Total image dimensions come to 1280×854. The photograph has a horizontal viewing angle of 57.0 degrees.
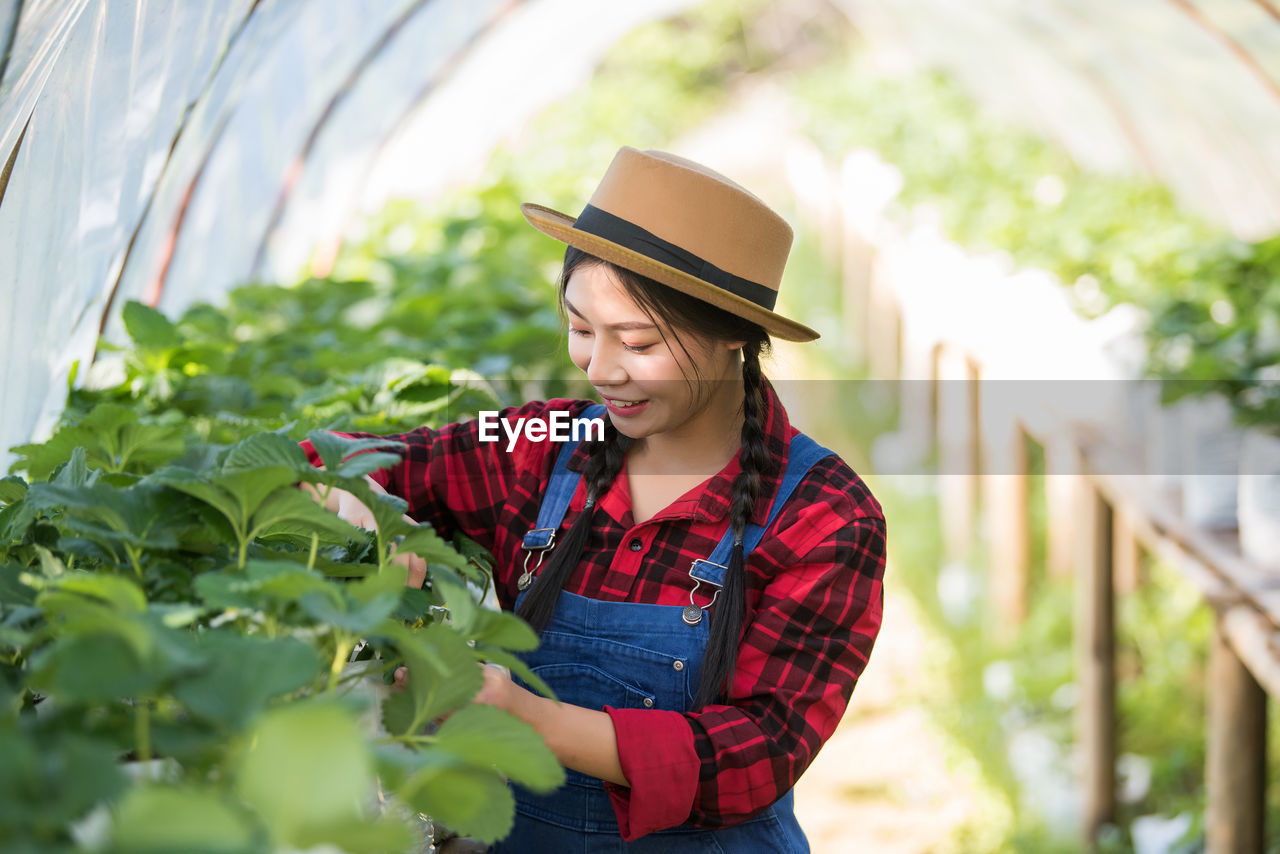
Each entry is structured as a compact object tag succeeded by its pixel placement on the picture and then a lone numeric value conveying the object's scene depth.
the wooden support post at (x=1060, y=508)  5.32
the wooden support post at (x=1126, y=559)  6.22
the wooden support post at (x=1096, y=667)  4.69
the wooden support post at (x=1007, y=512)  6.08
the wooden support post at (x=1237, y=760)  3.63
